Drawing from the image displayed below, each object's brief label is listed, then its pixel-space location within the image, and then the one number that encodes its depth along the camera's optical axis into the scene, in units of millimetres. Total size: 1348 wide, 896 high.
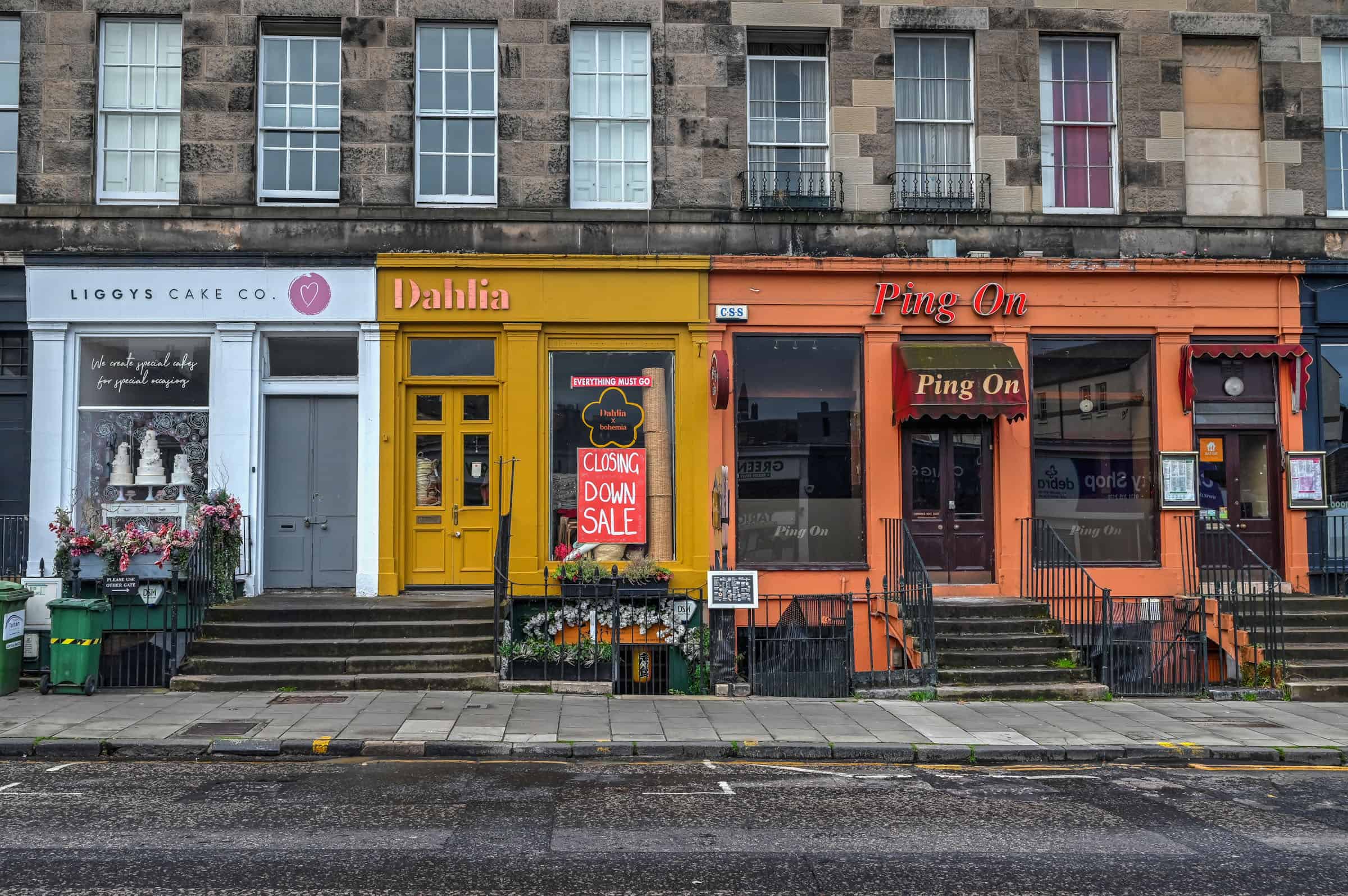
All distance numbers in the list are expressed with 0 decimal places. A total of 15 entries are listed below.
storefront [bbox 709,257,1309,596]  14586
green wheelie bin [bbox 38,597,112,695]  12156
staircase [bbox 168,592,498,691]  12484
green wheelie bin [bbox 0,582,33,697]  12234
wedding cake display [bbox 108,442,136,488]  14141
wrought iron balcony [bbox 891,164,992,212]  14906
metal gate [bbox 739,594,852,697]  12625
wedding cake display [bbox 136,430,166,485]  14172
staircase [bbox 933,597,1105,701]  12586
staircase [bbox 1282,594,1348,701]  12836
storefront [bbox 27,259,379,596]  13945
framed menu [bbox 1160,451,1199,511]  14820
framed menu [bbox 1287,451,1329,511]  14883
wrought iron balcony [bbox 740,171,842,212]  14734
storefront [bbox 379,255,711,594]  14234
